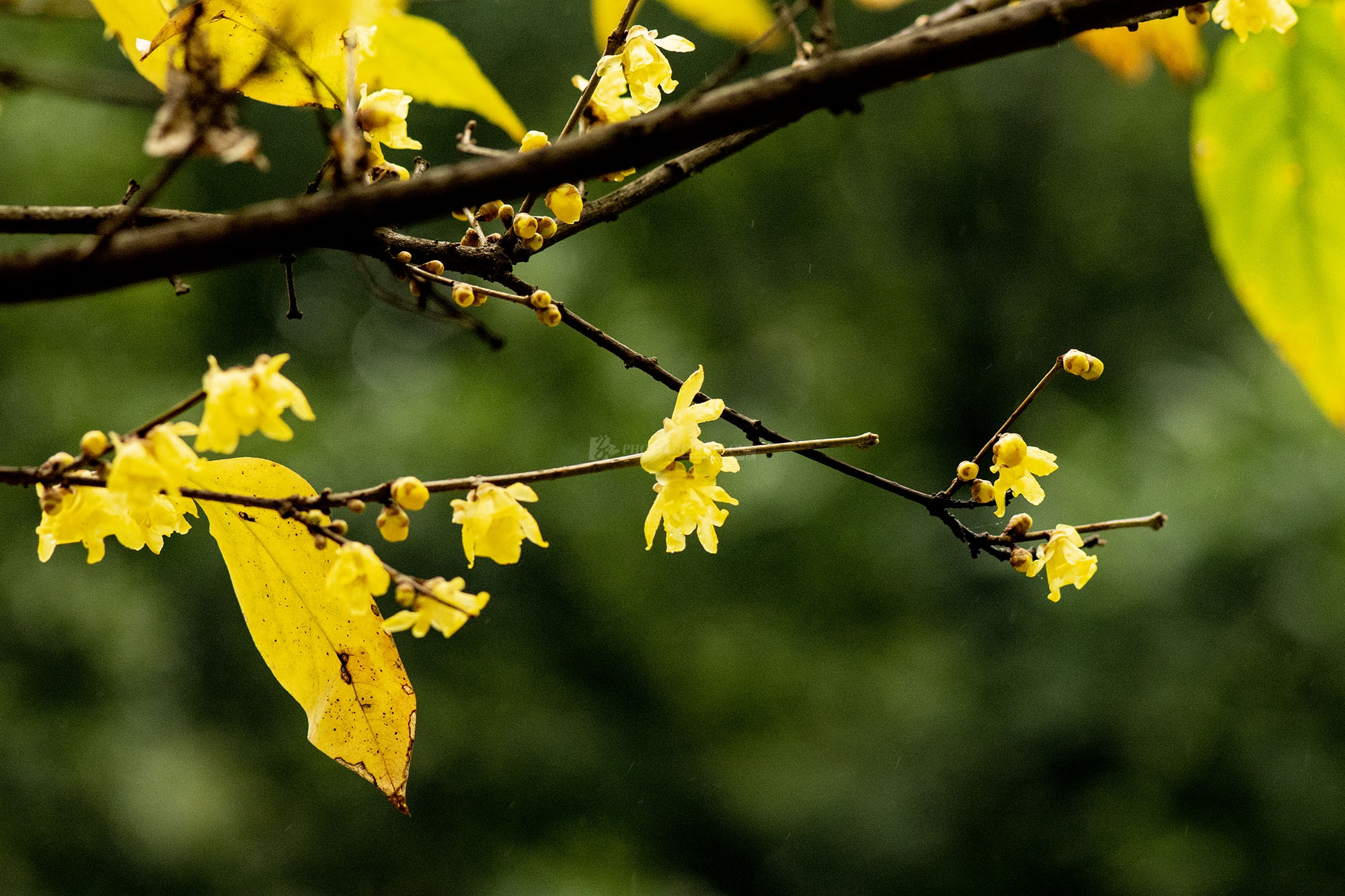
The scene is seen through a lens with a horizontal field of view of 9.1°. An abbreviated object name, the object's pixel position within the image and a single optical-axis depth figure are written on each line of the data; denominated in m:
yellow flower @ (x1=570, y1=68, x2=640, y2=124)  1.74
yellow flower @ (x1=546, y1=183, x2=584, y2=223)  1.72
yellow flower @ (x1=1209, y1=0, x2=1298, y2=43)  1.72
